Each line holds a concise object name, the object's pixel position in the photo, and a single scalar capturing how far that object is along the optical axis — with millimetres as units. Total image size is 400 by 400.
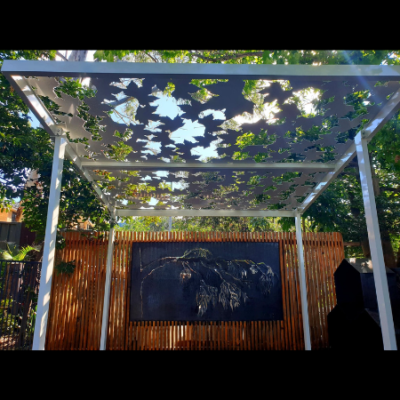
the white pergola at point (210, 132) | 2689
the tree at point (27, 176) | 5742
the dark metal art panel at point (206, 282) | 6352
